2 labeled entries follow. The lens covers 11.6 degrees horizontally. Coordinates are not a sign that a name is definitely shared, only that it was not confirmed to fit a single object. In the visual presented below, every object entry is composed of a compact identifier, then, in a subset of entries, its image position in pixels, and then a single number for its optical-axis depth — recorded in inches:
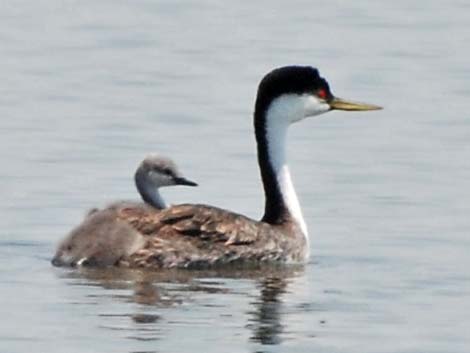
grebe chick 602.5
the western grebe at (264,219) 613.9
